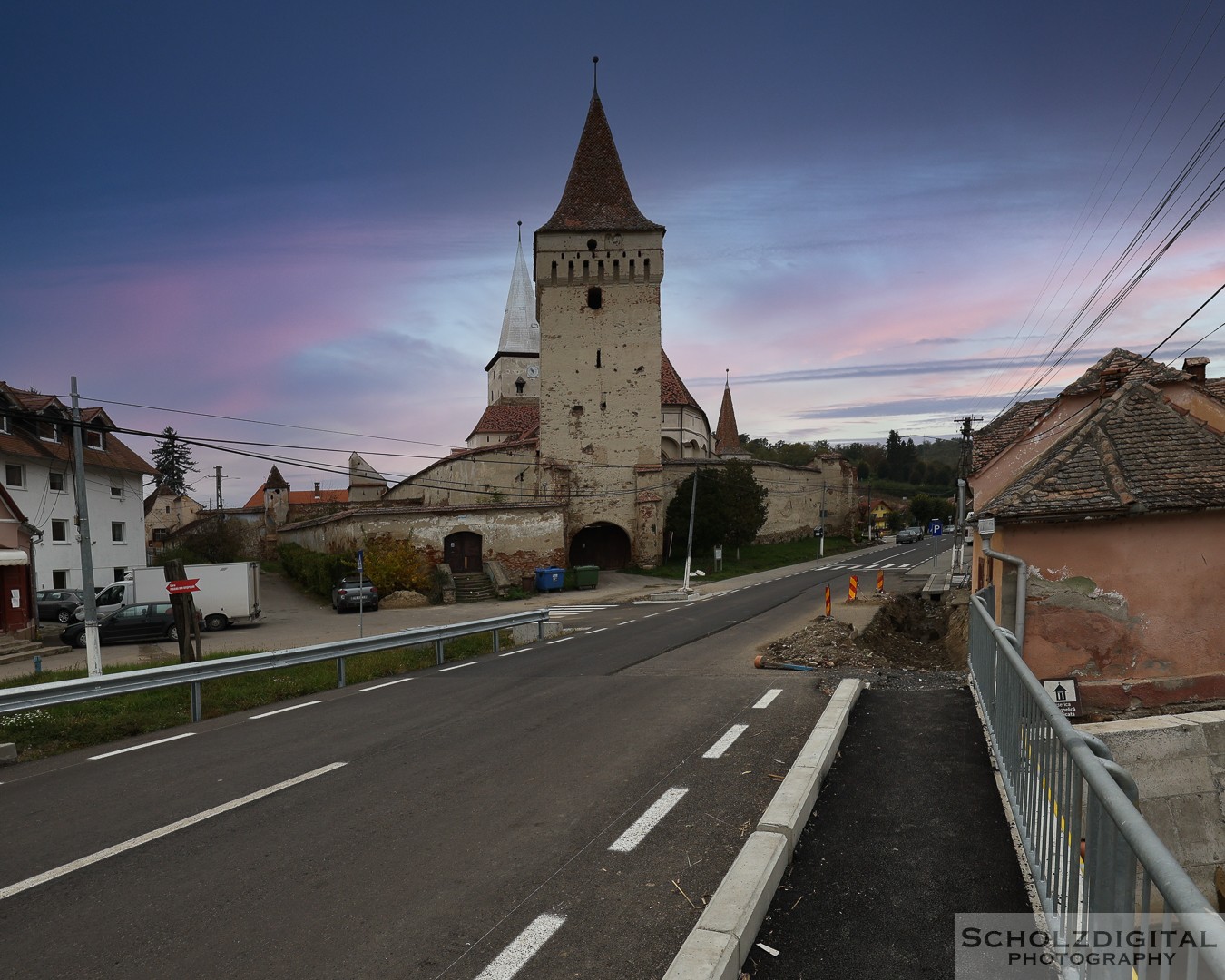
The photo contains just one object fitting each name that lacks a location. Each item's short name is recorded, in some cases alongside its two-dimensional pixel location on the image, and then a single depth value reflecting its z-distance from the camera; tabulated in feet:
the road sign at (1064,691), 35.50
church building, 137.49
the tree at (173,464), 278.63
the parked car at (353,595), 100.12
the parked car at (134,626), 77.77
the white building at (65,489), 99.30
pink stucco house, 36.19
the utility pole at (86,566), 48.06
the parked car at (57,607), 91.91
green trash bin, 120.67
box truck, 88.33
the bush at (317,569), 107.96
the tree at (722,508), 141.38
